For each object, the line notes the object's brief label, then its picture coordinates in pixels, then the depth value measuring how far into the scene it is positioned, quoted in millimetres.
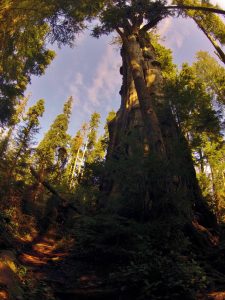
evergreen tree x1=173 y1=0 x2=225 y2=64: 12217
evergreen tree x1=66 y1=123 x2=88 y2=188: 29859
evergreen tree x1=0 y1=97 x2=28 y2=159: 23380
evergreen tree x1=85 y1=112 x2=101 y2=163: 32131
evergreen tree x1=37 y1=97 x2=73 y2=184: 26428
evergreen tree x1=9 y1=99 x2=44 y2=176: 15903
